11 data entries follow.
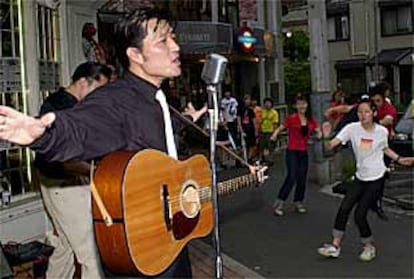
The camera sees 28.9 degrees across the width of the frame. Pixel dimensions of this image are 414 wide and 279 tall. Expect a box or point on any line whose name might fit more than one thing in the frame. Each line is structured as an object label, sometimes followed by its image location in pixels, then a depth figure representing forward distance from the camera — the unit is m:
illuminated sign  20.27
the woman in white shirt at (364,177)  7.59
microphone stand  3.37
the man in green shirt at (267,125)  18.36
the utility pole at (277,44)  25.32
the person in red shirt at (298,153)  10.62
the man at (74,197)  4.54
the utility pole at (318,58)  14.31
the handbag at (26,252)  5.89
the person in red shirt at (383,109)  9.13
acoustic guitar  2.67
